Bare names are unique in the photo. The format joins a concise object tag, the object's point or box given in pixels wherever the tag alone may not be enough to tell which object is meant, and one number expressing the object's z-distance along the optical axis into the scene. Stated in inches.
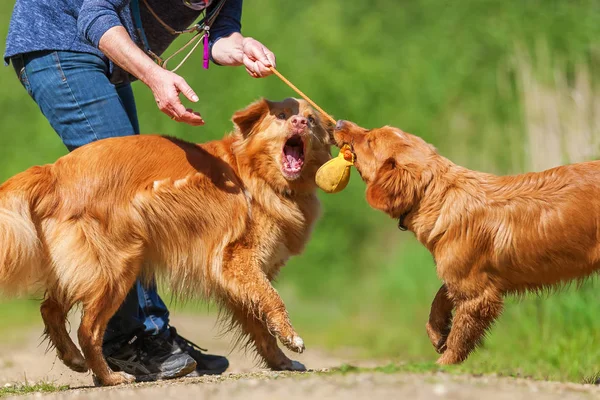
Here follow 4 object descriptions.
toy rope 481.8
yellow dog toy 439.5
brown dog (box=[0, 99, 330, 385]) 409.1
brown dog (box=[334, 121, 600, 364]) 397.1
